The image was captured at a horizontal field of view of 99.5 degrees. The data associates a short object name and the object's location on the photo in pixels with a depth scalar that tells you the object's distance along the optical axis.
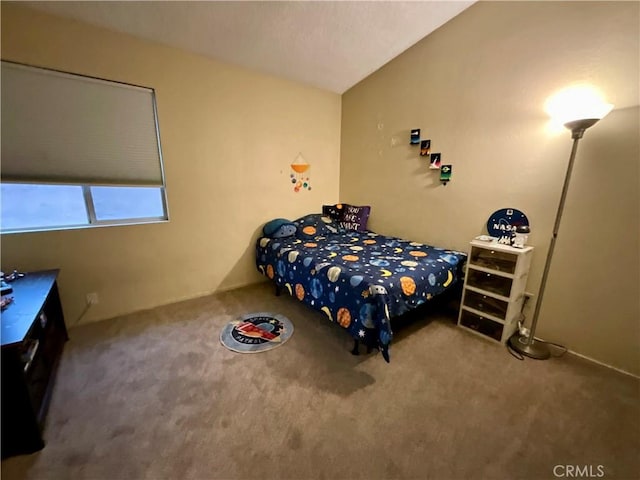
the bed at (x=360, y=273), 1.79
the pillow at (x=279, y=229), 3.04
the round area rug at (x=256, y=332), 2.07
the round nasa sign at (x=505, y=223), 2.19
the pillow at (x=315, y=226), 3.08
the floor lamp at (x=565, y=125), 1.63
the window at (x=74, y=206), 2.03
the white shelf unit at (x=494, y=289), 2.04
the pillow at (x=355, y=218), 3.36
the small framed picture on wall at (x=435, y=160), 2.65
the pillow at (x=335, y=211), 3.54
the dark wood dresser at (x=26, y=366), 1.19
